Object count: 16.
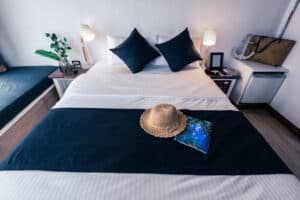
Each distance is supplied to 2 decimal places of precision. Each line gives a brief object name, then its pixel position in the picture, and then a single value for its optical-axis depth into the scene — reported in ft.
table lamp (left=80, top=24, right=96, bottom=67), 6.58
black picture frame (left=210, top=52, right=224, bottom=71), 7.79
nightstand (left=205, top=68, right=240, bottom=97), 7.16
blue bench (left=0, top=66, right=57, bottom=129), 5.17
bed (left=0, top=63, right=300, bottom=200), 2.44
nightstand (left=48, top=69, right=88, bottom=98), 6.86
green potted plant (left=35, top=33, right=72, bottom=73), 7.00
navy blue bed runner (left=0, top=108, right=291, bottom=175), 2.78
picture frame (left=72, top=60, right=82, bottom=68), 7.45
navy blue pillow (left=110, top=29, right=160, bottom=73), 6.26
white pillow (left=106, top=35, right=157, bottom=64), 6.83
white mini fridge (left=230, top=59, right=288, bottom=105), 6.79
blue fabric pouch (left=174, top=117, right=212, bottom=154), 3.17
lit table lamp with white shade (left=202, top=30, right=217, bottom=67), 6.79
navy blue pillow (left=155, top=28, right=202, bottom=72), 6.37
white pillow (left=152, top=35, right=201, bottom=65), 6.73
